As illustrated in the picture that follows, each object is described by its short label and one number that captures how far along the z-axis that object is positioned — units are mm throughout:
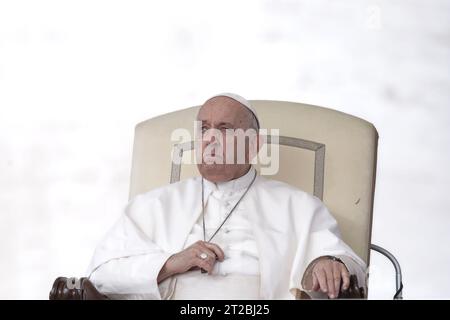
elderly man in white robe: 6203
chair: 6969
